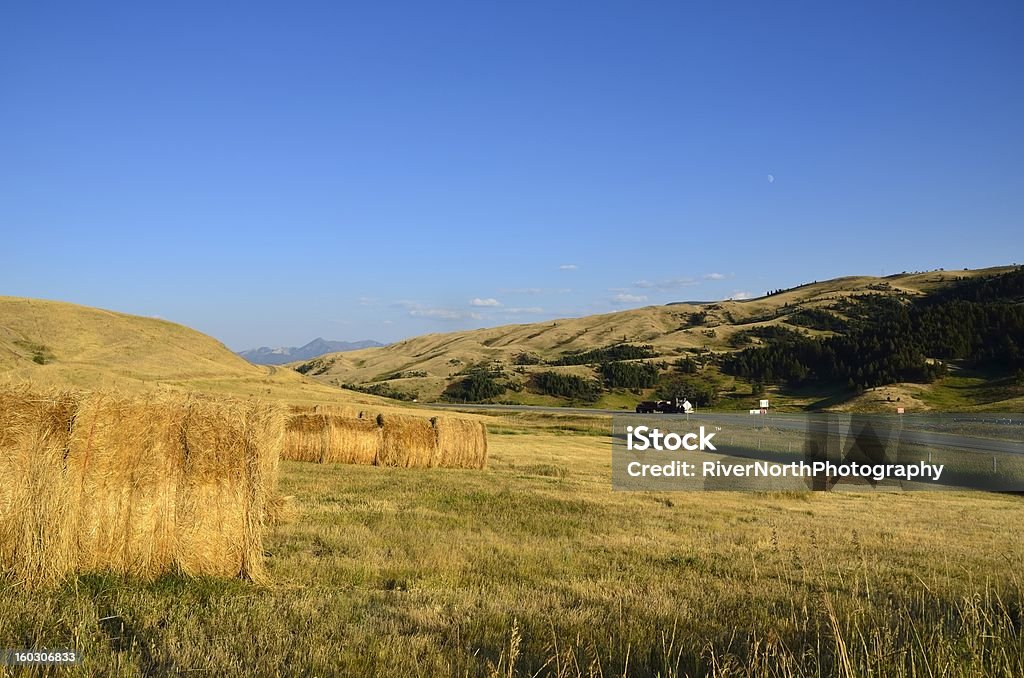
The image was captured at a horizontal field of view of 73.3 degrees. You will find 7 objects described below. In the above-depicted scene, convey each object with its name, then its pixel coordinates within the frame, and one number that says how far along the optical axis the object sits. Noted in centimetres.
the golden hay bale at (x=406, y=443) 2355
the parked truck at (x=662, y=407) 6294
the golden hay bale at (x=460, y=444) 2419
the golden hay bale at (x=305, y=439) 2241
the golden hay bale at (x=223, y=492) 893
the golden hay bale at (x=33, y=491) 793
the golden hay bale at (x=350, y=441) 2278
